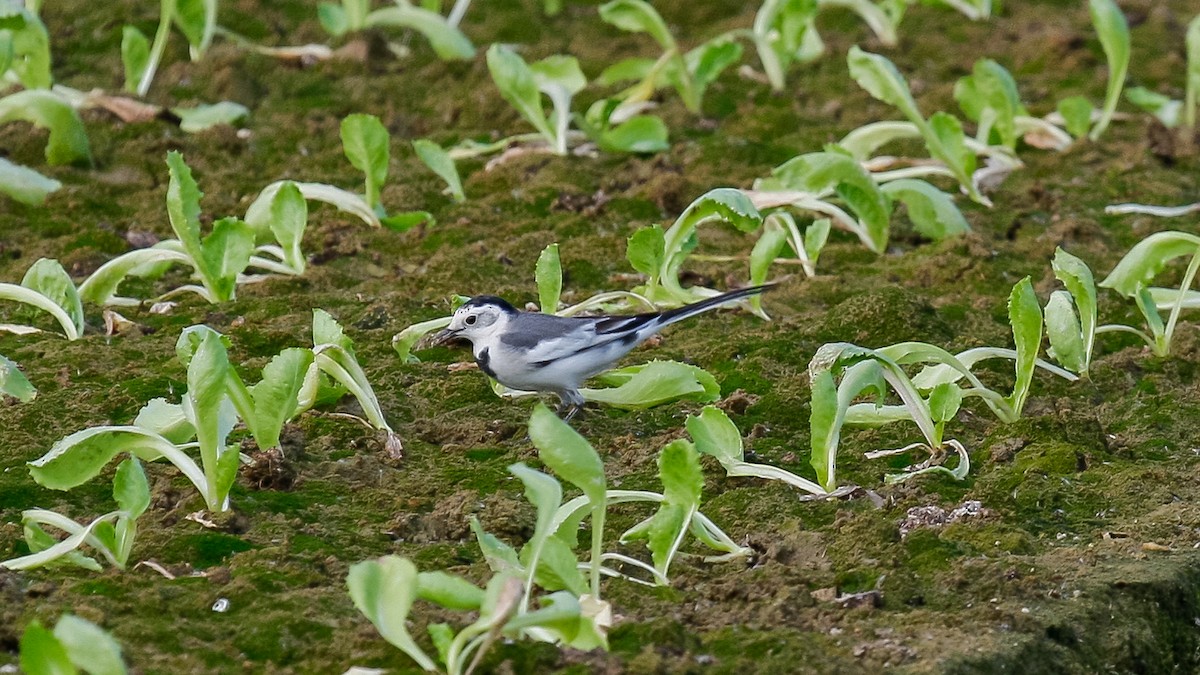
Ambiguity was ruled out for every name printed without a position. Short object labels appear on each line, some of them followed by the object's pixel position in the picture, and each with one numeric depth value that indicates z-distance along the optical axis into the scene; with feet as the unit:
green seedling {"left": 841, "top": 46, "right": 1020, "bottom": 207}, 40.09
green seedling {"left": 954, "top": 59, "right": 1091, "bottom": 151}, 44.32
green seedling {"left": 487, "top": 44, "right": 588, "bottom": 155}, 43.04
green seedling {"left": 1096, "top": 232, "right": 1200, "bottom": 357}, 33.68
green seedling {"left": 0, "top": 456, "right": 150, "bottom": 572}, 22.93
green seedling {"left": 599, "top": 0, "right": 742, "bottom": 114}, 47.37
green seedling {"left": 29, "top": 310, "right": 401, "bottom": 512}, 24.07
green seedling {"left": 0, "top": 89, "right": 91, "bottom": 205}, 41.65
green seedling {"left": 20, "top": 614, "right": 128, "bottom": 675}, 18.16
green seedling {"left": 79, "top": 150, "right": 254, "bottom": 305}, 33.19
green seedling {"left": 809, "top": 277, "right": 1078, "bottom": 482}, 26.71
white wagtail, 31.78
